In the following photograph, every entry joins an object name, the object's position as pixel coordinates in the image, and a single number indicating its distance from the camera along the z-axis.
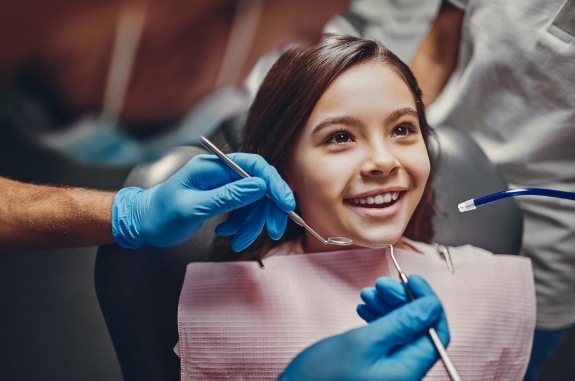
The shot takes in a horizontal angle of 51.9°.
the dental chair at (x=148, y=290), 1.00
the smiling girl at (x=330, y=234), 0.93
